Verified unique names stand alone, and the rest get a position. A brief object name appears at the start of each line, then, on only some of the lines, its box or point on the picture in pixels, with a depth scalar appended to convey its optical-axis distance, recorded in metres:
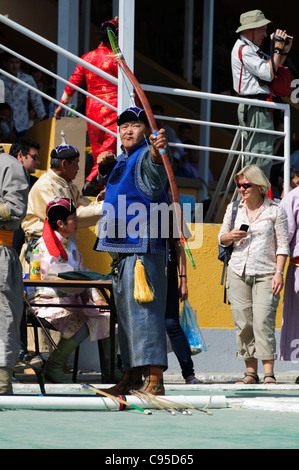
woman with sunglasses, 14.15
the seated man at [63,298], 13.85
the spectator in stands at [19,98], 20.17
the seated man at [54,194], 14.87
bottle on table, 13.90
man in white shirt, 16.61
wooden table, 13.12
